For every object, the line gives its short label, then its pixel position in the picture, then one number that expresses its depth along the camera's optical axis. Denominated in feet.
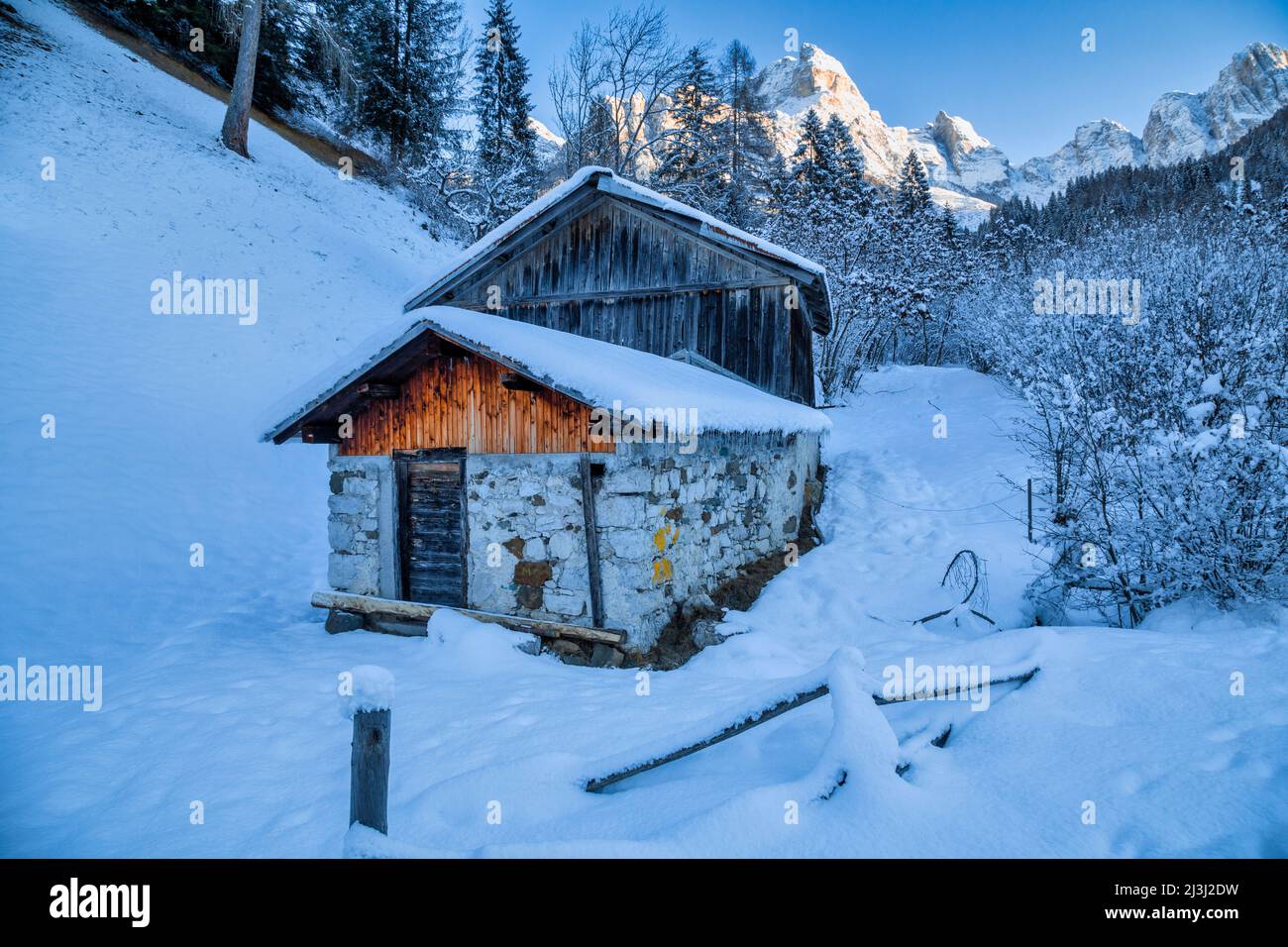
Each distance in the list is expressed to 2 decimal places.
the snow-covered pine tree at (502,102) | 88.02
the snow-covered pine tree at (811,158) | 89.20
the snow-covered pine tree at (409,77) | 87.92
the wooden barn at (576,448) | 20.77
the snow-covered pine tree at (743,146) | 86.89
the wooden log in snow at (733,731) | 10.04
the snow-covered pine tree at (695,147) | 78.18
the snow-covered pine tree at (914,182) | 101.45
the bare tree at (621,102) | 67.87
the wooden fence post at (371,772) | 7.89
